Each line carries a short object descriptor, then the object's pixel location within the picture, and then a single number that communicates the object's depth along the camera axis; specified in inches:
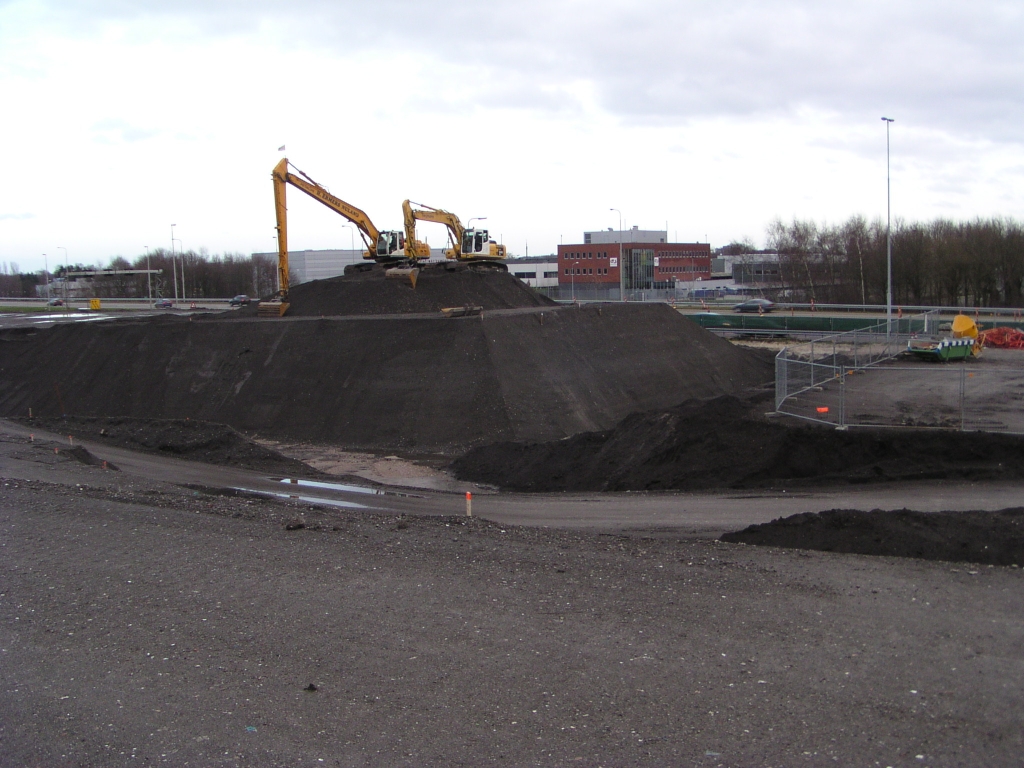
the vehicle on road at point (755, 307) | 2498.8
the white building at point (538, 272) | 4158.5
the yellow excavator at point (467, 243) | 1619.1
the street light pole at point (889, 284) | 1248.2
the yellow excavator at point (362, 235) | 1428.4
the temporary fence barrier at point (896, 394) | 798.5
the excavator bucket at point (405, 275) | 1477.6
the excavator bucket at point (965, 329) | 1294.3
